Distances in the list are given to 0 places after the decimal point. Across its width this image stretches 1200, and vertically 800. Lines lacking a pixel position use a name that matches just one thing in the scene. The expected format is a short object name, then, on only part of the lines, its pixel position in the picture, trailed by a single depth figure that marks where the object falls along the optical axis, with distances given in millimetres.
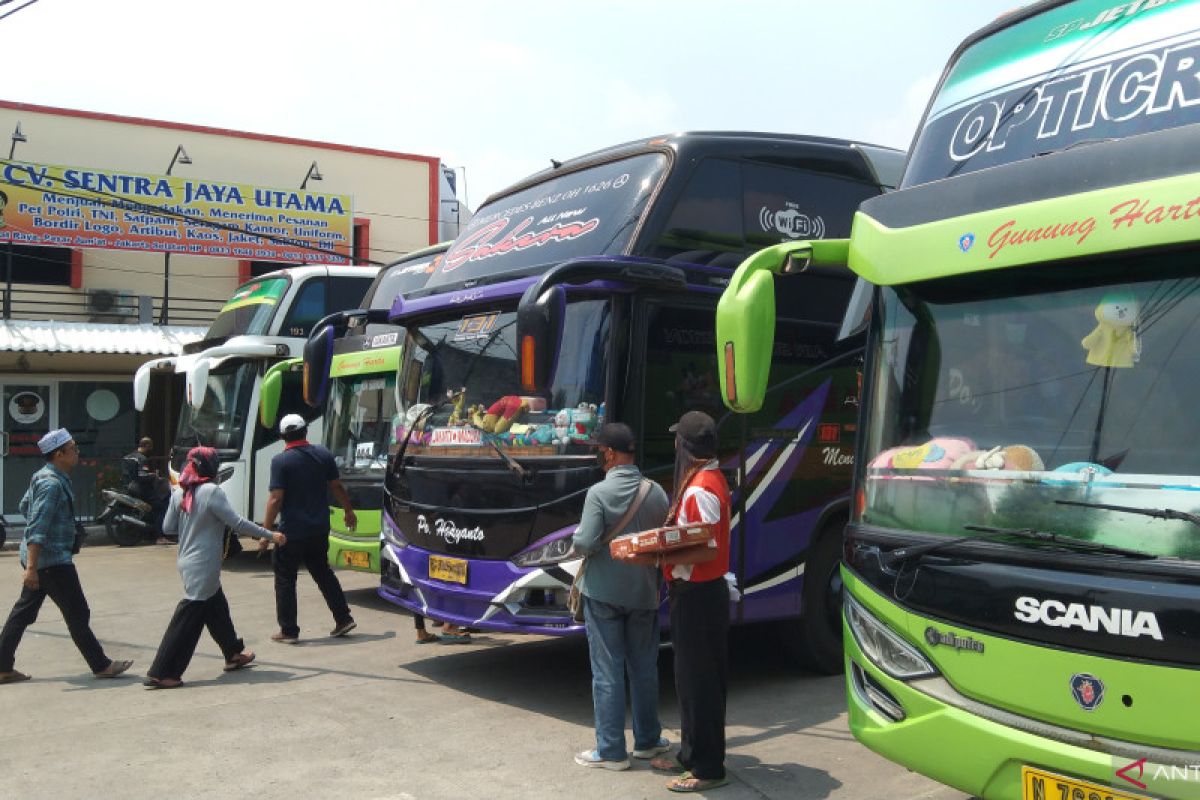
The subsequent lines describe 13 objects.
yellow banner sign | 20344
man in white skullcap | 8141
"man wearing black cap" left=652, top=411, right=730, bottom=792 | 5590
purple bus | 6934
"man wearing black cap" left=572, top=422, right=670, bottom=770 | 6027
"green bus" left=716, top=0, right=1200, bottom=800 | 3656
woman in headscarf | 8055
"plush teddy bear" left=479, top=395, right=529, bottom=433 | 7230
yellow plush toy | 3990
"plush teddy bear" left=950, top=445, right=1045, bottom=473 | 4160
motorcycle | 17094
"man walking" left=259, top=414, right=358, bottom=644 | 9500
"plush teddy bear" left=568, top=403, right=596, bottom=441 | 6906
